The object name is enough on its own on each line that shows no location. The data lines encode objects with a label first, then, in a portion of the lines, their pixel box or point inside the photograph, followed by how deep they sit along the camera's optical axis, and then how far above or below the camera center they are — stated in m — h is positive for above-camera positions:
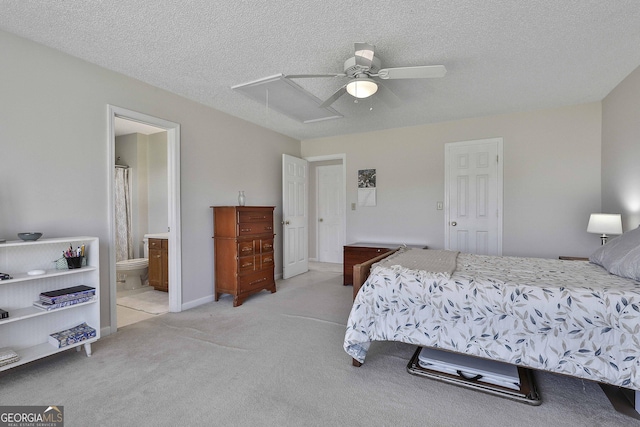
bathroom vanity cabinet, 4.23 -0.79
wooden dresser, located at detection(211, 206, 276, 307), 3.77 -0.55
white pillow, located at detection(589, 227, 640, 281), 1.91 -0.34
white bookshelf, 2.21 -0.66
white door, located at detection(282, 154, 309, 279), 5.11 -0.11
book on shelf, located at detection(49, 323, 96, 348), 2.30 -1.00
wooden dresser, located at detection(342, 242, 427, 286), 4.54 -0.69
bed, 1.69 -0.65
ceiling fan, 2.26 +1.06
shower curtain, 5.00 -0.12
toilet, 4.26 -0.90
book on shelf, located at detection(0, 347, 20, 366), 2.00 -1.00
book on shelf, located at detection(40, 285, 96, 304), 2.27 -0.66
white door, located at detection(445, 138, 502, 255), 4.33 +0.18
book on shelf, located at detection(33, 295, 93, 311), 2.25 -0.73
